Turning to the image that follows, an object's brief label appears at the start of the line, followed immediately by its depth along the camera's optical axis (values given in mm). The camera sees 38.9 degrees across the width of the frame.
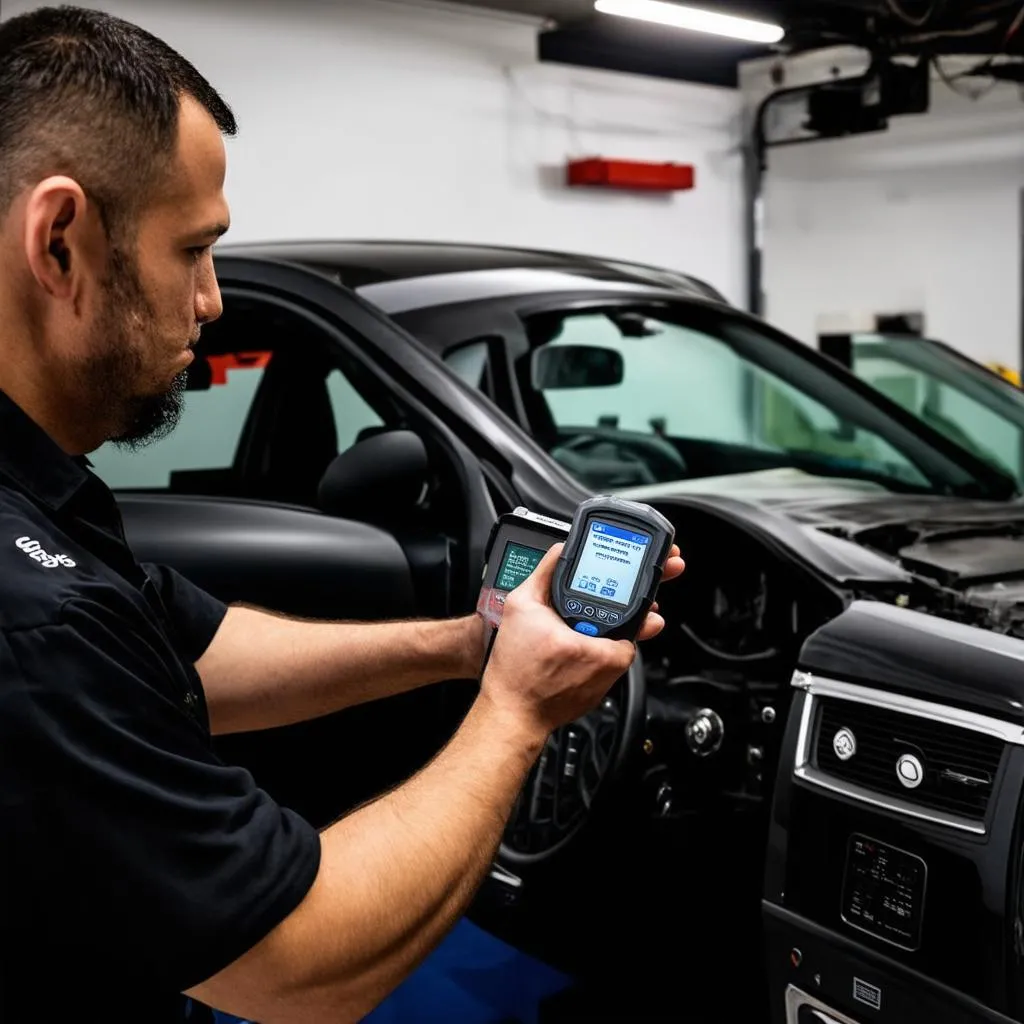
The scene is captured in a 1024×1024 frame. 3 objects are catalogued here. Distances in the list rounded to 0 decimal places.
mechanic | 1059
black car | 2205
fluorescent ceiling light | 6473
